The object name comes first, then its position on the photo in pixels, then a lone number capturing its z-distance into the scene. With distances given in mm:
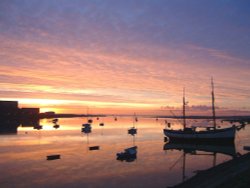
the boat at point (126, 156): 36102
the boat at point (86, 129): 82038
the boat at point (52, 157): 35863
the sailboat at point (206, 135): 53631
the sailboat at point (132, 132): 76993
